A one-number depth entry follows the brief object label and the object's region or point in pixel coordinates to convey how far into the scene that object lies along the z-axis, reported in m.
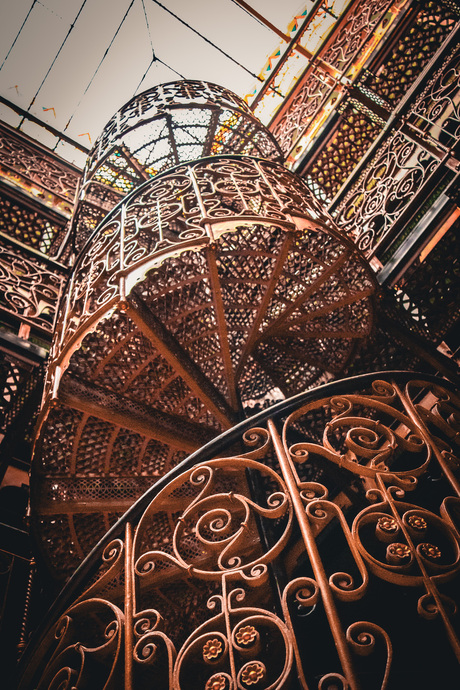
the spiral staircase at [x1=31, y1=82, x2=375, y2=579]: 3.49
